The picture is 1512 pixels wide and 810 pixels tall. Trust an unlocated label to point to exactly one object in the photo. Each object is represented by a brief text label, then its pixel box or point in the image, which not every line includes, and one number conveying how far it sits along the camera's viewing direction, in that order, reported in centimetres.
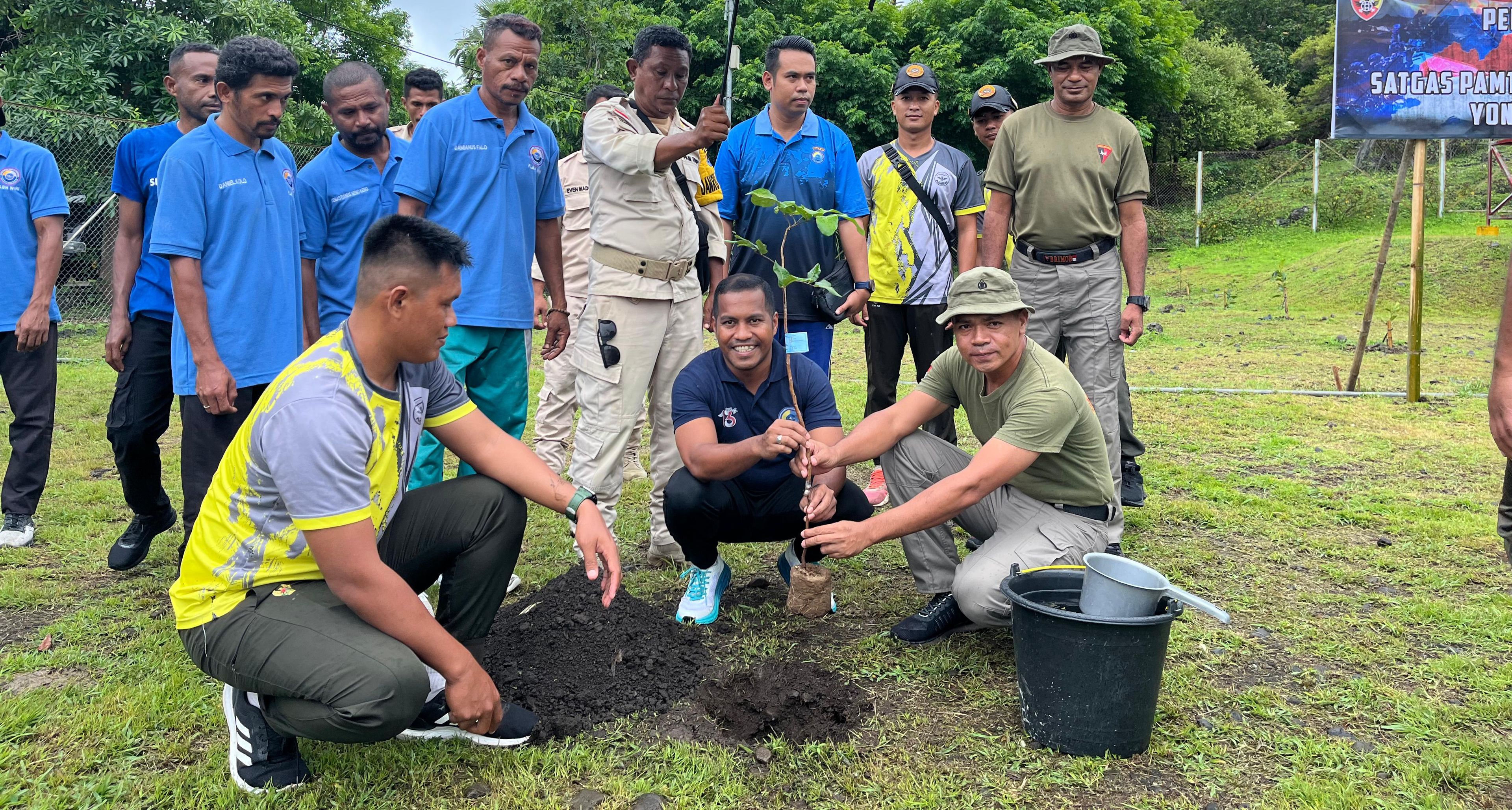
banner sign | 793
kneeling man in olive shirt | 330
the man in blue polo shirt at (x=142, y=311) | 412
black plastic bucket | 271
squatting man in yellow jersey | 244
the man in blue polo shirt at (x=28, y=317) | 454
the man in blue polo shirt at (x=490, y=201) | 395
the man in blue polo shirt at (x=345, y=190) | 439
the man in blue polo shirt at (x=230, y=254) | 360
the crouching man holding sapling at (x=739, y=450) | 378
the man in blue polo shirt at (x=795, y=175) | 494
